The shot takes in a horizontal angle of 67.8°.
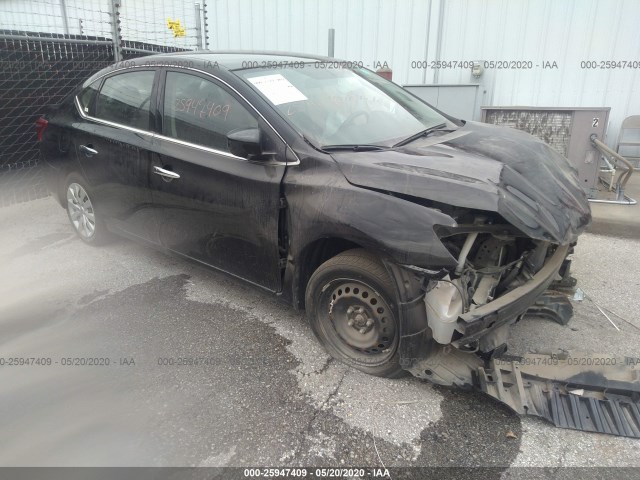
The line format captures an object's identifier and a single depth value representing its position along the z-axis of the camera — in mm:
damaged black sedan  2402
